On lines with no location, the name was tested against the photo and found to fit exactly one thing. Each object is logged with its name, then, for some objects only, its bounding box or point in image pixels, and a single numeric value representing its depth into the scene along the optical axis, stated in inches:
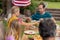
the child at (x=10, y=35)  136.3
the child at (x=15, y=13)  180.0
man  222.4
